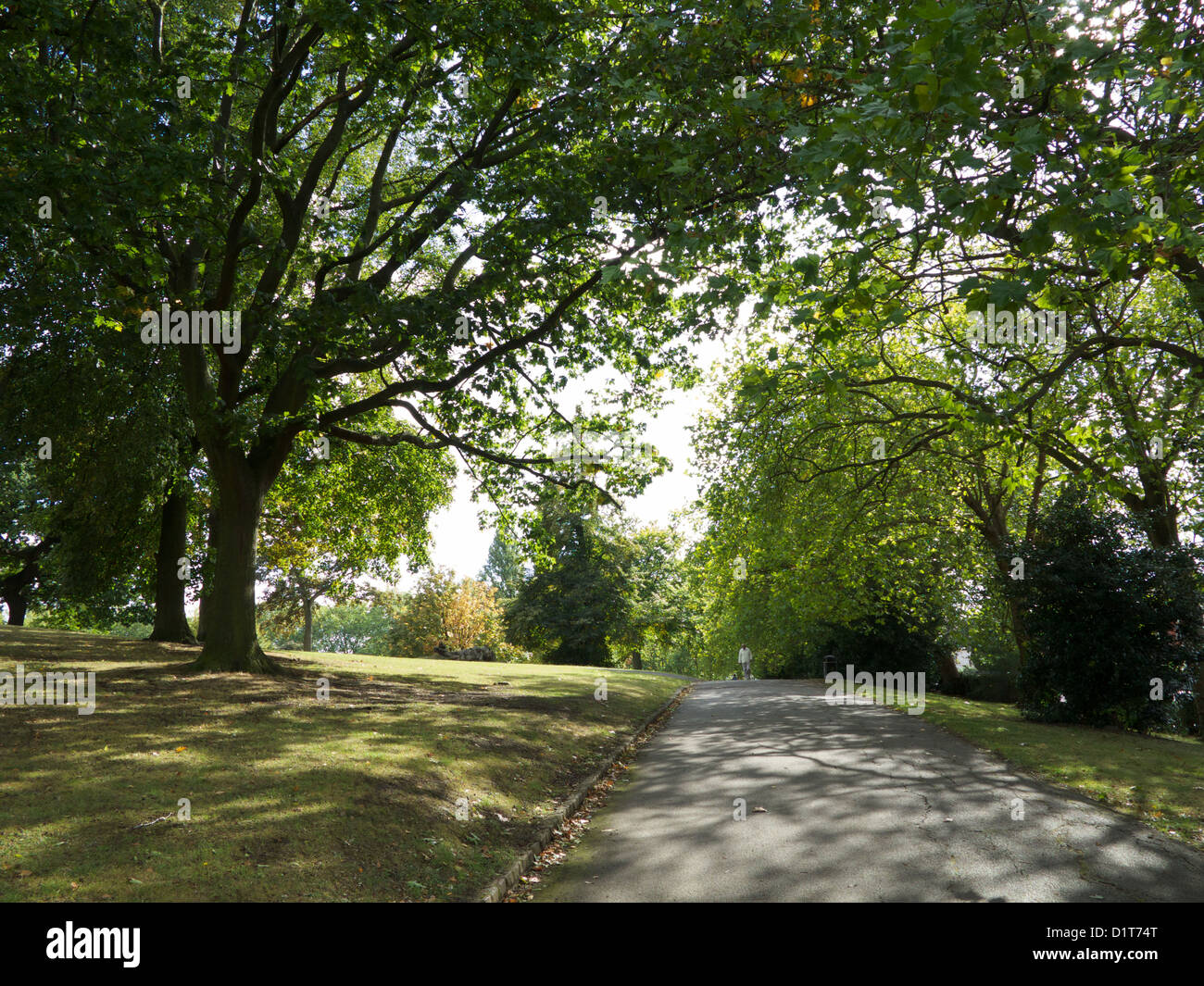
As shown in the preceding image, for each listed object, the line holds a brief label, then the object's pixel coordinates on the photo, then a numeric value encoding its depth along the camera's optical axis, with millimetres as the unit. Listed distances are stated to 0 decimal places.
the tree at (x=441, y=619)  51469
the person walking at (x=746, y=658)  38903
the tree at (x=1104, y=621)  14031
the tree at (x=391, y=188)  9070
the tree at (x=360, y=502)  19922
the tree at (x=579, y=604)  43750
